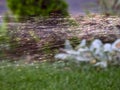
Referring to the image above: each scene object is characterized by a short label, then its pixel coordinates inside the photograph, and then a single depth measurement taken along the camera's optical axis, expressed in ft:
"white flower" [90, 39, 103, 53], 15.38
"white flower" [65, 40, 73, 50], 16.17
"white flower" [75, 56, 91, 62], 15.39
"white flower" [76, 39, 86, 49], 15.68
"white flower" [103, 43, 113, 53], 15.20
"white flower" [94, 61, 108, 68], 15.05
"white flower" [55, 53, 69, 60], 15.76
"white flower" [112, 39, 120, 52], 15.20
